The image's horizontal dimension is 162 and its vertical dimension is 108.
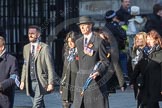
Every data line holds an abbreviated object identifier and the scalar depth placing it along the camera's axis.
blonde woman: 22.34
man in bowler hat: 19.58
